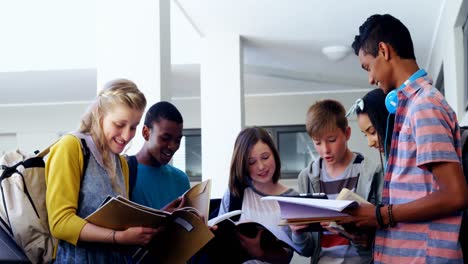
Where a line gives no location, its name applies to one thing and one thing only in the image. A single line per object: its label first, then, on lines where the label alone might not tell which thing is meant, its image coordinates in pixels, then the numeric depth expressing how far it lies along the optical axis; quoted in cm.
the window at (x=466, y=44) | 423
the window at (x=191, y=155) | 873
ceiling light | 638
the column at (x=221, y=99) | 588
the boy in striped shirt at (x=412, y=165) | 162
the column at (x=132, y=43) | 357
